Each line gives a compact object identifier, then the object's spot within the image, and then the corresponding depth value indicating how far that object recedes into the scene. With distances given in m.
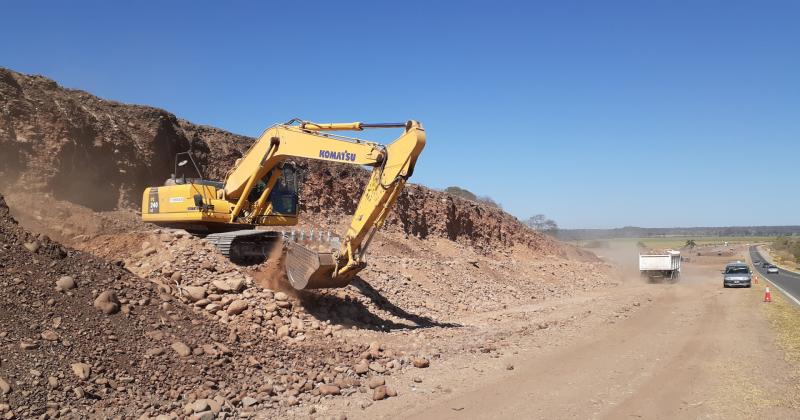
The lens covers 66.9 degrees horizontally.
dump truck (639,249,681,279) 35.81
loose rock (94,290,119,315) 9.37
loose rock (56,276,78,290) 9.38
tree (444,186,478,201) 60.92
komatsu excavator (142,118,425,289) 12.19
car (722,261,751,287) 29.83
